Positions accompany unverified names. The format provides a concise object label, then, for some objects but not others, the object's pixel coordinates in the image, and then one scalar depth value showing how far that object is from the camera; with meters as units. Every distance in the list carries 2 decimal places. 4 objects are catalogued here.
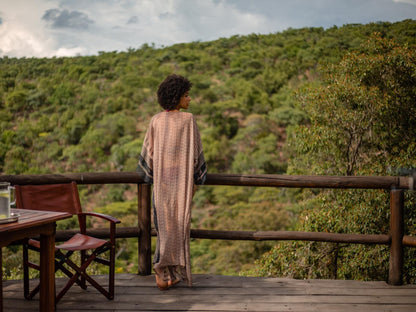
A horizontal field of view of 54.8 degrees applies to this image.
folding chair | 2.64
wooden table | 2.17
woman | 2.92
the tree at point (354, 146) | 7.65
